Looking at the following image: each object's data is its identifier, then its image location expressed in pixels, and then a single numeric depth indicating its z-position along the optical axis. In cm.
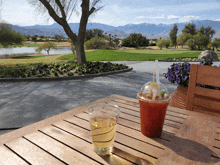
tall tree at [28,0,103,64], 809
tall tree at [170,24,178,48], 6152
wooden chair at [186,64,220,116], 167
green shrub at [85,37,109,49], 3191
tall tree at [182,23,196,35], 6738
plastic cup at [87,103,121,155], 88
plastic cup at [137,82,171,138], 101
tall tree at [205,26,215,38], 7446
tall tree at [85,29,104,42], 5228
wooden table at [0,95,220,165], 85
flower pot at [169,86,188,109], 245
